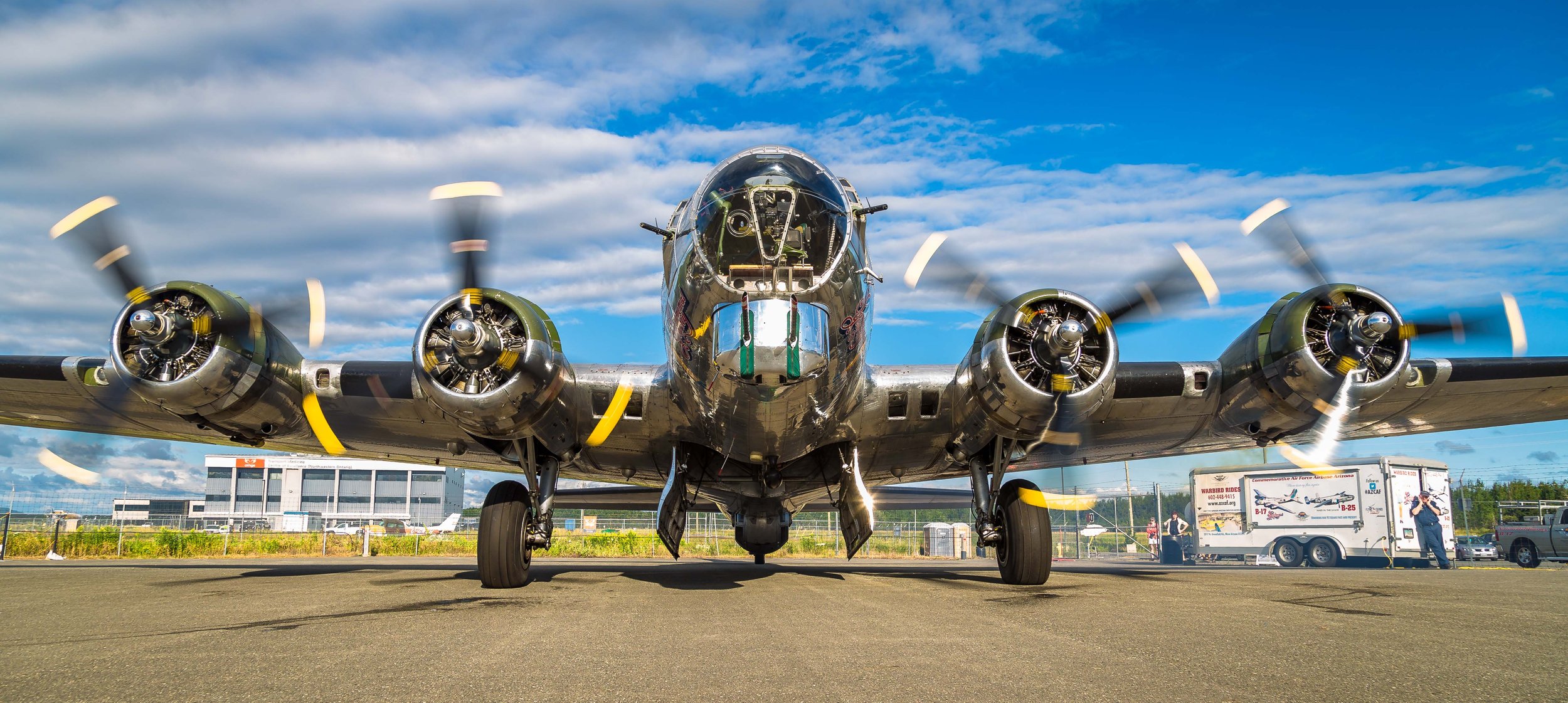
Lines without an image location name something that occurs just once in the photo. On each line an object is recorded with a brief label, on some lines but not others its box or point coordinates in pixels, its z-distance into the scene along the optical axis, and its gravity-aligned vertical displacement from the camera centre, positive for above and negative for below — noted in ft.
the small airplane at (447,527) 172.88 -13.68
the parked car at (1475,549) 99.35 -11.32
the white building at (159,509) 274.52 -15.78
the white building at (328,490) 290.35 -8.35
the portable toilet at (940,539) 143.64 -13.17
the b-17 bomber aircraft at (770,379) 27.55 +3.30
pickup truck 84.69 -8.20
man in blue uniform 74.02 -6.22
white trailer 92.84 -5.95
